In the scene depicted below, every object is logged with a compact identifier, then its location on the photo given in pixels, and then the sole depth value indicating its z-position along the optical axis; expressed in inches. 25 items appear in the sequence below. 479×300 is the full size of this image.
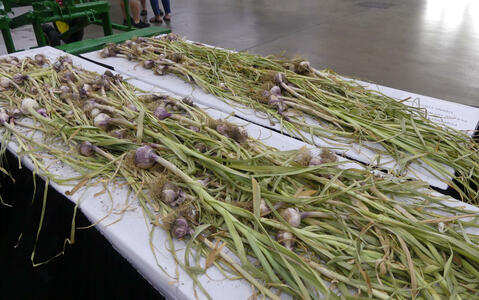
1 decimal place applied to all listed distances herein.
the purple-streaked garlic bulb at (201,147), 38.9
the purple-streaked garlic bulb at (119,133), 41.4
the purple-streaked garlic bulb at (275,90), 54.4
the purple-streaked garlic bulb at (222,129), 41.8
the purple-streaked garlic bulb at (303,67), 60.4
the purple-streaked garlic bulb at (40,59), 70.7
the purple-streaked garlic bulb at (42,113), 48.8
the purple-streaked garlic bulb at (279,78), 56.2
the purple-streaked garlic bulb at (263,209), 29.8
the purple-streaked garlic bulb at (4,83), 57.2
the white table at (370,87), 41.8
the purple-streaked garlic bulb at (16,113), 49.2
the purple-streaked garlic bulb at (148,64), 71.9
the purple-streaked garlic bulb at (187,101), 50.8
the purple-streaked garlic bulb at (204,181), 33.9
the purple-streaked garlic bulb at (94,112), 45.1
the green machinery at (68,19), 90.0
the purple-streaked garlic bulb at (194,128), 43.7
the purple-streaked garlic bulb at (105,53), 80.6
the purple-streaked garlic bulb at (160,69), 69.0
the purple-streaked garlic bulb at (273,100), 53.3
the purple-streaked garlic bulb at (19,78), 58.2
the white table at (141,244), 26.5
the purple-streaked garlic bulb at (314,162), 35.7
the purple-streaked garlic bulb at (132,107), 47.5
